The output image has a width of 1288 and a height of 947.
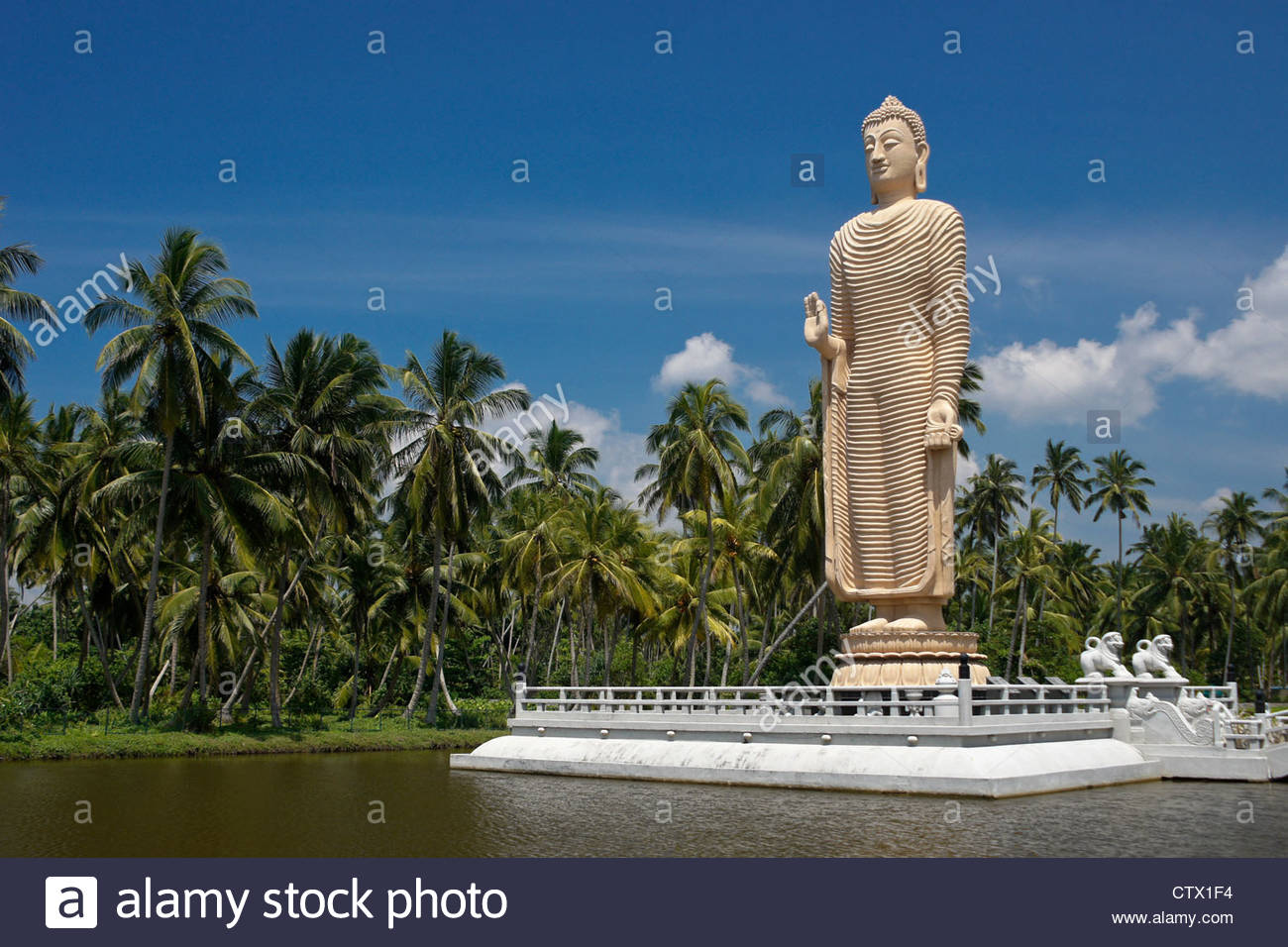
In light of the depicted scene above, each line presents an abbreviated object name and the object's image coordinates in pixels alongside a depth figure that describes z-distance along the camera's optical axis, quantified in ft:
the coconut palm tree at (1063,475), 213.87
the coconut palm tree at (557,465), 173.58
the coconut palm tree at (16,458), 118.21
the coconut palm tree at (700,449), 130.62
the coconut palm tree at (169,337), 110.42
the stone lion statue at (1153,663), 82.07
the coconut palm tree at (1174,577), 213.25
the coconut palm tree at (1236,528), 213.66
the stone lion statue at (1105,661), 83.30
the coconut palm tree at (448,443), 128.88
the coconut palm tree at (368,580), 149.18
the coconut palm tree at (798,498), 130.93
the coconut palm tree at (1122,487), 210.79
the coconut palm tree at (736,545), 147.33
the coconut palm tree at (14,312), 101.60
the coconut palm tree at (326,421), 125.18
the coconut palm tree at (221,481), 115.44
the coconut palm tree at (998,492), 189.57
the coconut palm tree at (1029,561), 177.68
